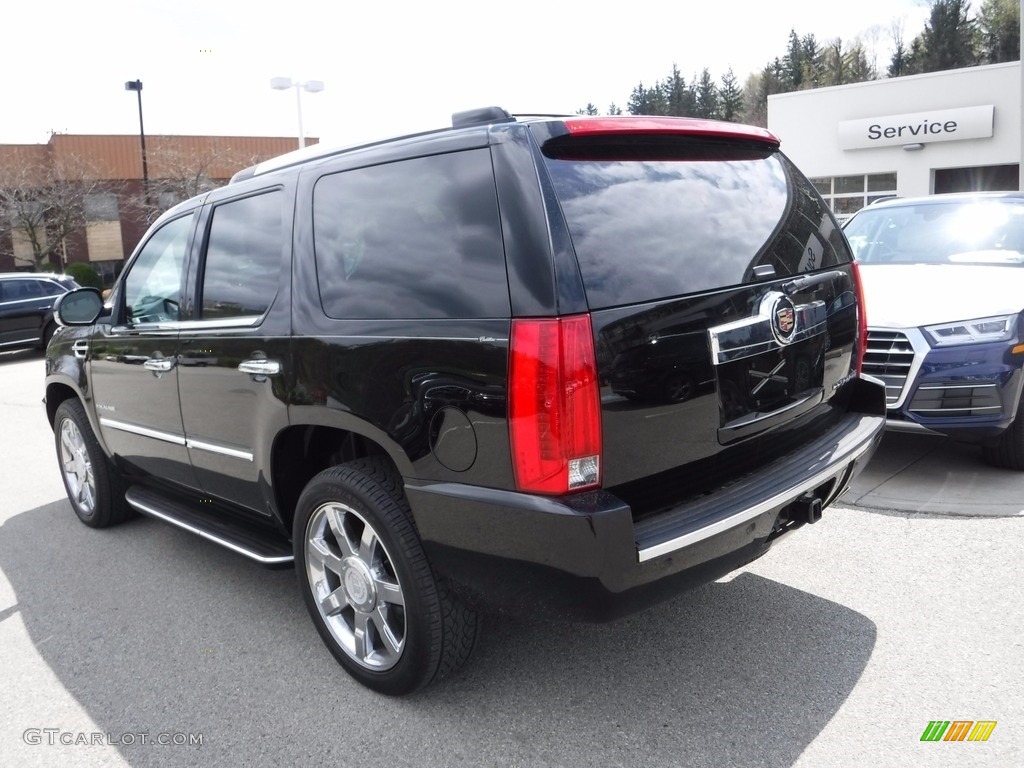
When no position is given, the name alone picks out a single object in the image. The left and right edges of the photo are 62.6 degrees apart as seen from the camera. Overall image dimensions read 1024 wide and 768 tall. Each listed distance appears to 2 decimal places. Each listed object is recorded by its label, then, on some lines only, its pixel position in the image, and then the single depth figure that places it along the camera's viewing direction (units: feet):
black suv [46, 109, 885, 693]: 7.89
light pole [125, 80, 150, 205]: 97.96
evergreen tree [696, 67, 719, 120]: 270.87
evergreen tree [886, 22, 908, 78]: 246.88
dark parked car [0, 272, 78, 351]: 52.85
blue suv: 15.53
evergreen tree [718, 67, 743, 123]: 271.49
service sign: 89.71
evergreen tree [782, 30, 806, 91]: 269.85
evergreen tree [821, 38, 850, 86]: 251.80
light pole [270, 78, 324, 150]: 60.59
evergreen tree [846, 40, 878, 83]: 256.93
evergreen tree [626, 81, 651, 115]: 284.20
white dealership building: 89.76
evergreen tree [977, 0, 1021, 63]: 198.49
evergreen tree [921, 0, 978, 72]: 213.87
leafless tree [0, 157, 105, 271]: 109.29
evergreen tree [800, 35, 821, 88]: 258.57
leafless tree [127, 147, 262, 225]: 115.44
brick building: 111.34
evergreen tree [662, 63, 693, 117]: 271.49
